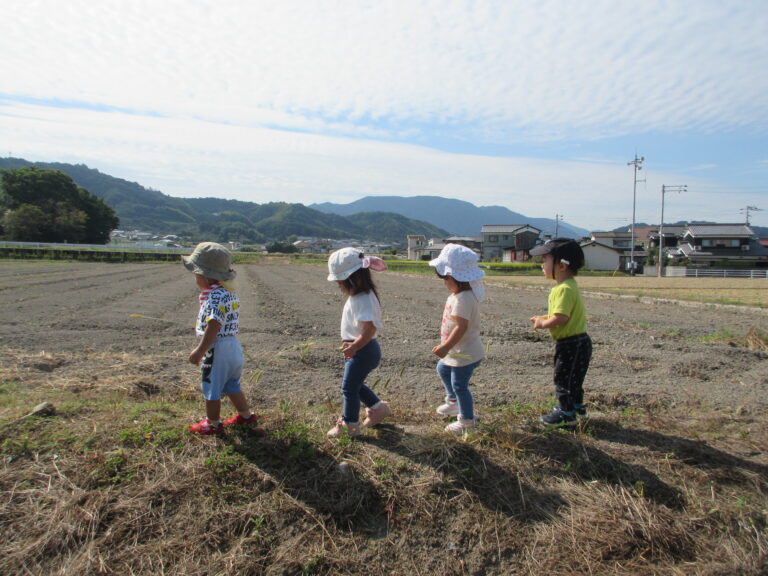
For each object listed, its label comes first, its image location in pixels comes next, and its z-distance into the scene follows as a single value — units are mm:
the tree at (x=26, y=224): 49562
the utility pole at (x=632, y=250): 40844
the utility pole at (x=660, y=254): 38031
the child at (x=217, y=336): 2721
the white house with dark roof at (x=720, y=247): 42750
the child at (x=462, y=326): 2900
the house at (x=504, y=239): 59375
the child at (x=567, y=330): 3045
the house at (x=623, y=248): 48544
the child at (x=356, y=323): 2768
